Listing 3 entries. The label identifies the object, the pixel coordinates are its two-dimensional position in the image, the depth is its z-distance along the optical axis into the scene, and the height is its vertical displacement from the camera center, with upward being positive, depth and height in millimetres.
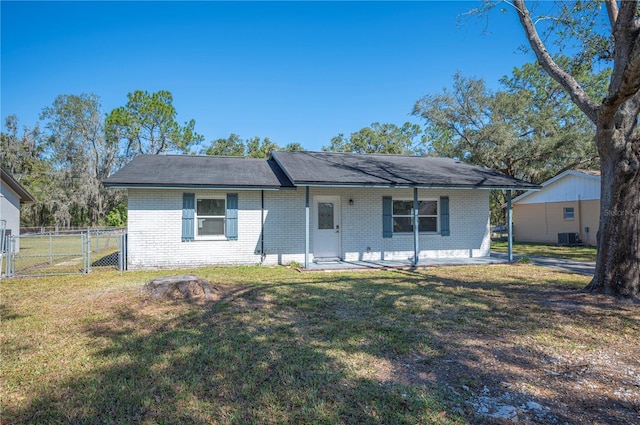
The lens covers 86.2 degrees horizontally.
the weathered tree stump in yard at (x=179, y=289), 6520 -1237
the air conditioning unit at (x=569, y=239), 17594 -709
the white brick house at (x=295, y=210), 10148 +507
